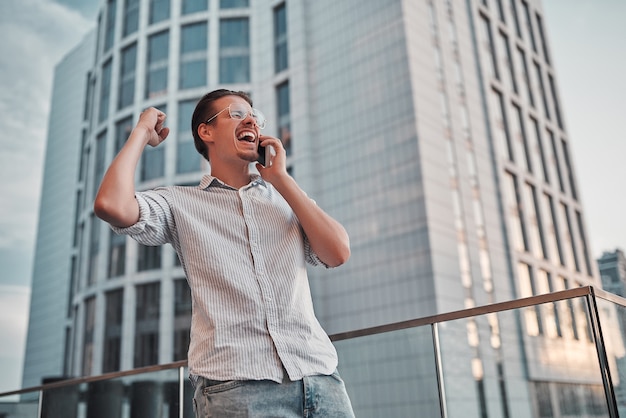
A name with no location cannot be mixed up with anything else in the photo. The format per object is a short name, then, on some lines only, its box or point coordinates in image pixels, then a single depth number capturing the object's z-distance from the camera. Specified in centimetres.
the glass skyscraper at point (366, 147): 2072
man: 138
